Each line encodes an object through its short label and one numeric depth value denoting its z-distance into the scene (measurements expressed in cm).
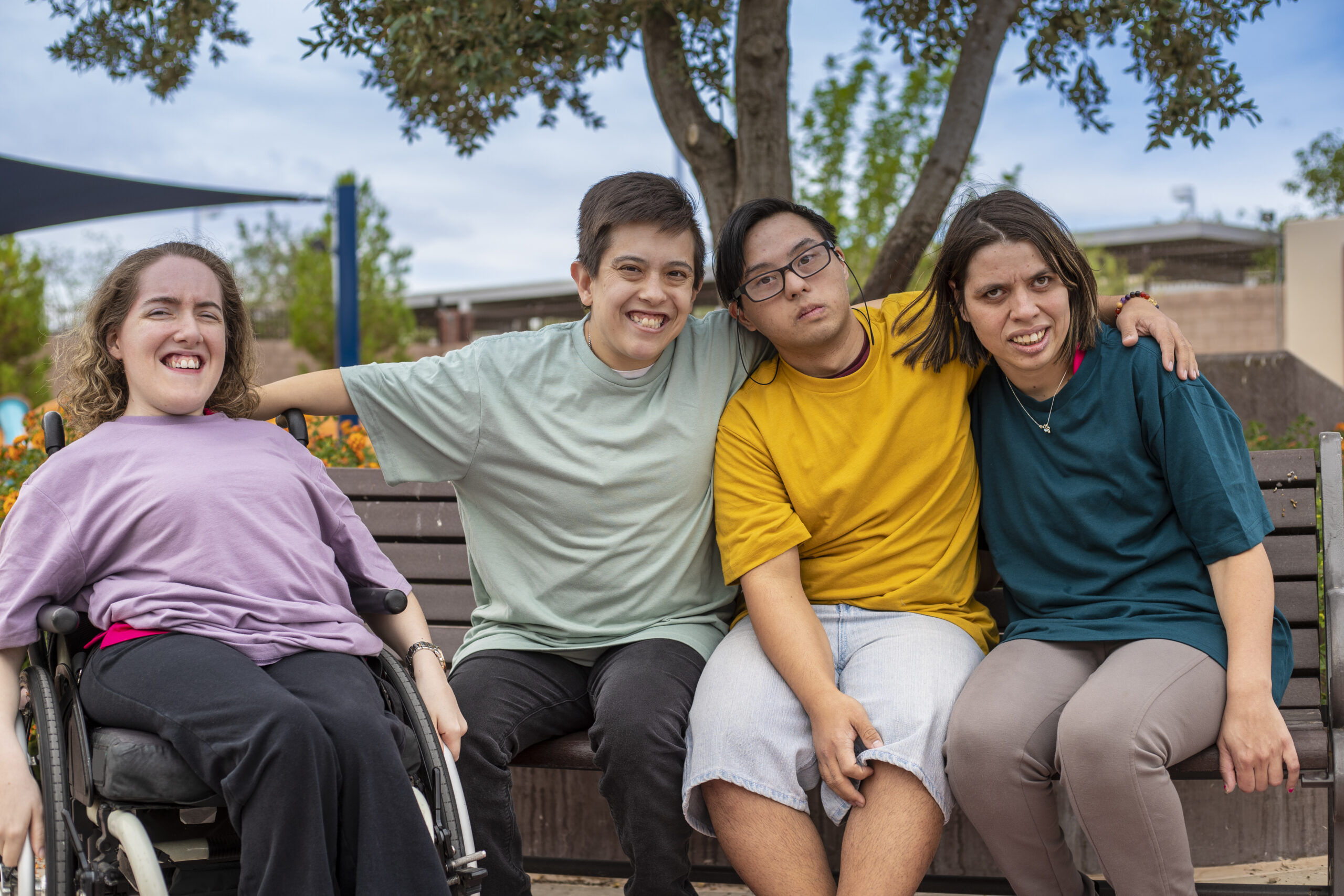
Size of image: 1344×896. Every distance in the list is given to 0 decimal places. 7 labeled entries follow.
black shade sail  964
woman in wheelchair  191
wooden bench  242
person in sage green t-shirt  266
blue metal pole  1011
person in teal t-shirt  219
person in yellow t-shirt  230
